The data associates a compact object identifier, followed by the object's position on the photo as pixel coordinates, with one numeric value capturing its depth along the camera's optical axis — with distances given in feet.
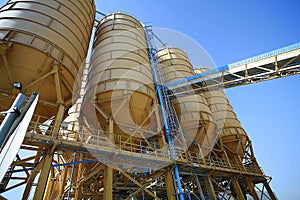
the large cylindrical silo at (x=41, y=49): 22.39
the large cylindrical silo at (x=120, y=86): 29.26
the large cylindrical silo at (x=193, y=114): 39.52
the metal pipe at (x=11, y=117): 4.97
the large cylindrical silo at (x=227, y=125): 47.11
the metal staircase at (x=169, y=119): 27.73
